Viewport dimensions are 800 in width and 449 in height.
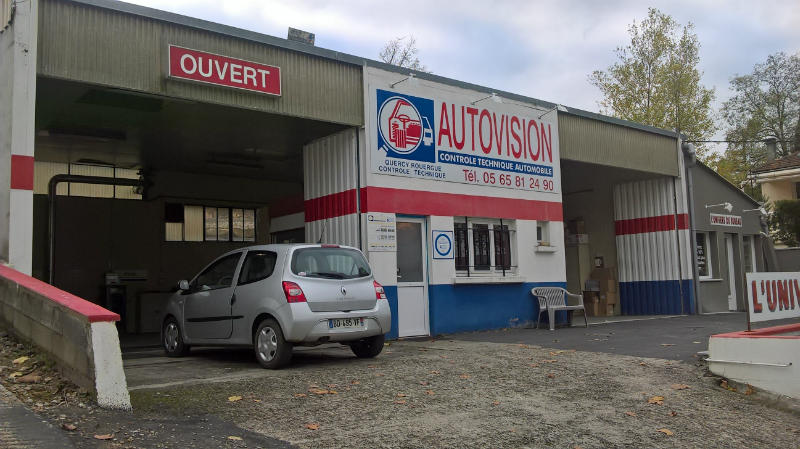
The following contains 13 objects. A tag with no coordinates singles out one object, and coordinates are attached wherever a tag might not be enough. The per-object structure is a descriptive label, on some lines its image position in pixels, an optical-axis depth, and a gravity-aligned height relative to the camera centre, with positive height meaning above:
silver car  7.95 -0.23
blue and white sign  12.73 +0.65
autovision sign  12.32 +2.69
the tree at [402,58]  35.65 +11.61
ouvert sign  9.79 +3.21
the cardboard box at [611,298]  19.80 -0.71
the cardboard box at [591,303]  20.08 -0.86
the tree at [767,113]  40.66 +9.52
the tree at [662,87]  32.75 +9.03
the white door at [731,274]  20.22 -0.13
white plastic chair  13.80 -0.51
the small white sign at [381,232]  11.67 +0.84
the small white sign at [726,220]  20.05 +1.50
